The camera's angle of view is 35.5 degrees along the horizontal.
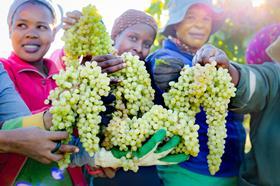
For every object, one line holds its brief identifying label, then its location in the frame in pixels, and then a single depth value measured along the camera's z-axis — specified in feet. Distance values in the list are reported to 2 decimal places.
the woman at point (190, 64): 6.00
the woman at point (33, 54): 6.77
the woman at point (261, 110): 6.07
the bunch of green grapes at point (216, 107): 5.26
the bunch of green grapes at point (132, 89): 5.26
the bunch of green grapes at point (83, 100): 4.87
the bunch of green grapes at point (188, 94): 5.13
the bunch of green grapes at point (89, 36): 5.50
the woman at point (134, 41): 8.57
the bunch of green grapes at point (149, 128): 4.99
